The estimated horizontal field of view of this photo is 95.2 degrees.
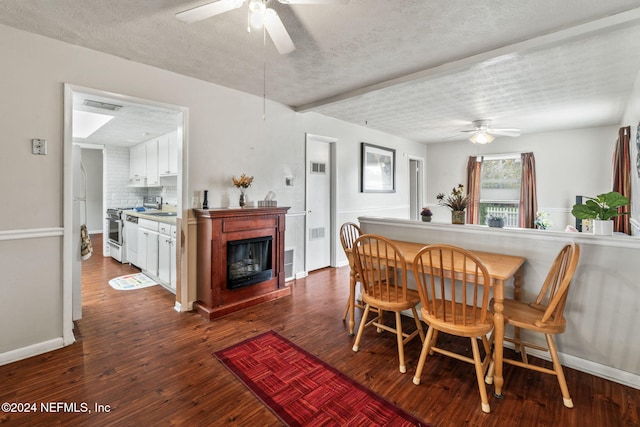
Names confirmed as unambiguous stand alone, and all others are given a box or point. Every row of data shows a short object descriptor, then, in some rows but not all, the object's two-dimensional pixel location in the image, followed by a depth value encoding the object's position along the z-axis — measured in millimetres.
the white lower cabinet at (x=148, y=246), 4055
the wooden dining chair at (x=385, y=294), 2201
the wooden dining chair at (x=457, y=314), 1808
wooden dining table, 1878
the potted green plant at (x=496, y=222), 3455
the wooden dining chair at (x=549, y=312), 1787
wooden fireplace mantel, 3111
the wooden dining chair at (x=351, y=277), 2736
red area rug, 1706
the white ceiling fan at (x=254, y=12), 1610
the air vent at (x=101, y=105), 3365
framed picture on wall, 5508
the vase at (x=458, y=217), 2855
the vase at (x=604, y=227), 2086
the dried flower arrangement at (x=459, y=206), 2859
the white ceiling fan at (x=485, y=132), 4836
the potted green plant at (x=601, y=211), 2037
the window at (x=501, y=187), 6312
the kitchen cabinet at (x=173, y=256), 3563
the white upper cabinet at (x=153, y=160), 4746
